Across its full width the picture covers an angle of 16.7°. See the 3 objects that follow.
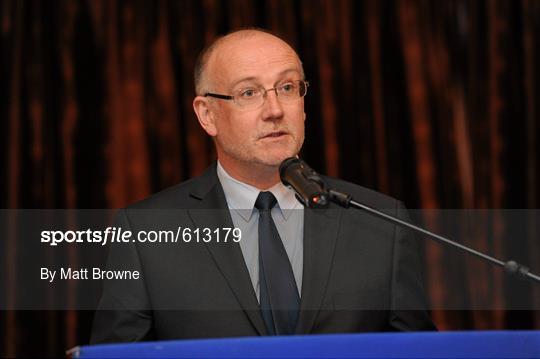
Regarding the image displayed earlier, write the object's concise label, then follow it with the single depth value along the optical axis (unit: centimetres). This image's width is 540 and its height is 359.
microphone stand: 214
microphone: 214
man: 245
